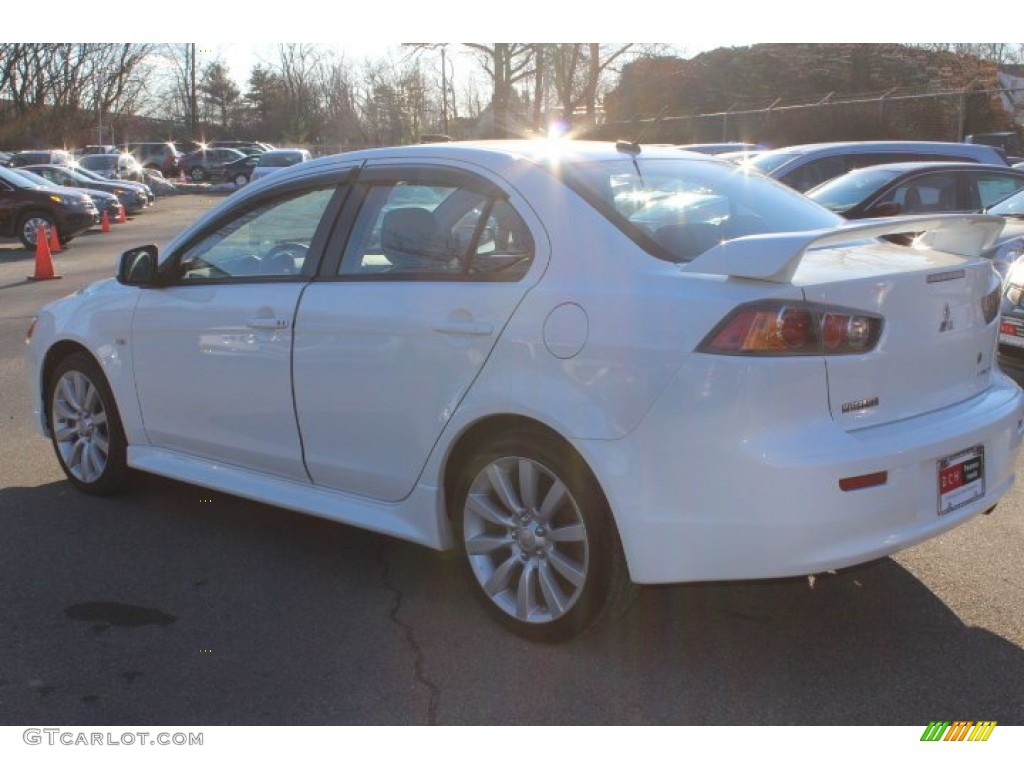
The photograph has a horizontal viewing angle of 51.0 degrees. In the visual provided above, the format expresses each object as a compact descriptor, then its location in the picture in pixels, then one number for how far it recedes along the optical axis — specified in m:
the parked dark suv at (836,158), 11.45
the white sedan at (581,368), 3.10
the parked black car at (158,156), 53.59
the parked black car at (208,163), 51.16
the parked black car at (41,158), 37.25
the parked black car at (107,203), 25.48
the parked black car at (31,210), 20.08
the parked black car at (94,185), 27.42
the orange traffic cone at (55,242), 19.95
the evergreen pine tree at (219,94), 84.62
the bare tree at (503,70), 37.84
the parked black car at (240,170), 47.62
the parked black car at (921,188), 9.55
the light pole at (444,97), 56.97
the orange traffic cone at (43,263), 15.37
